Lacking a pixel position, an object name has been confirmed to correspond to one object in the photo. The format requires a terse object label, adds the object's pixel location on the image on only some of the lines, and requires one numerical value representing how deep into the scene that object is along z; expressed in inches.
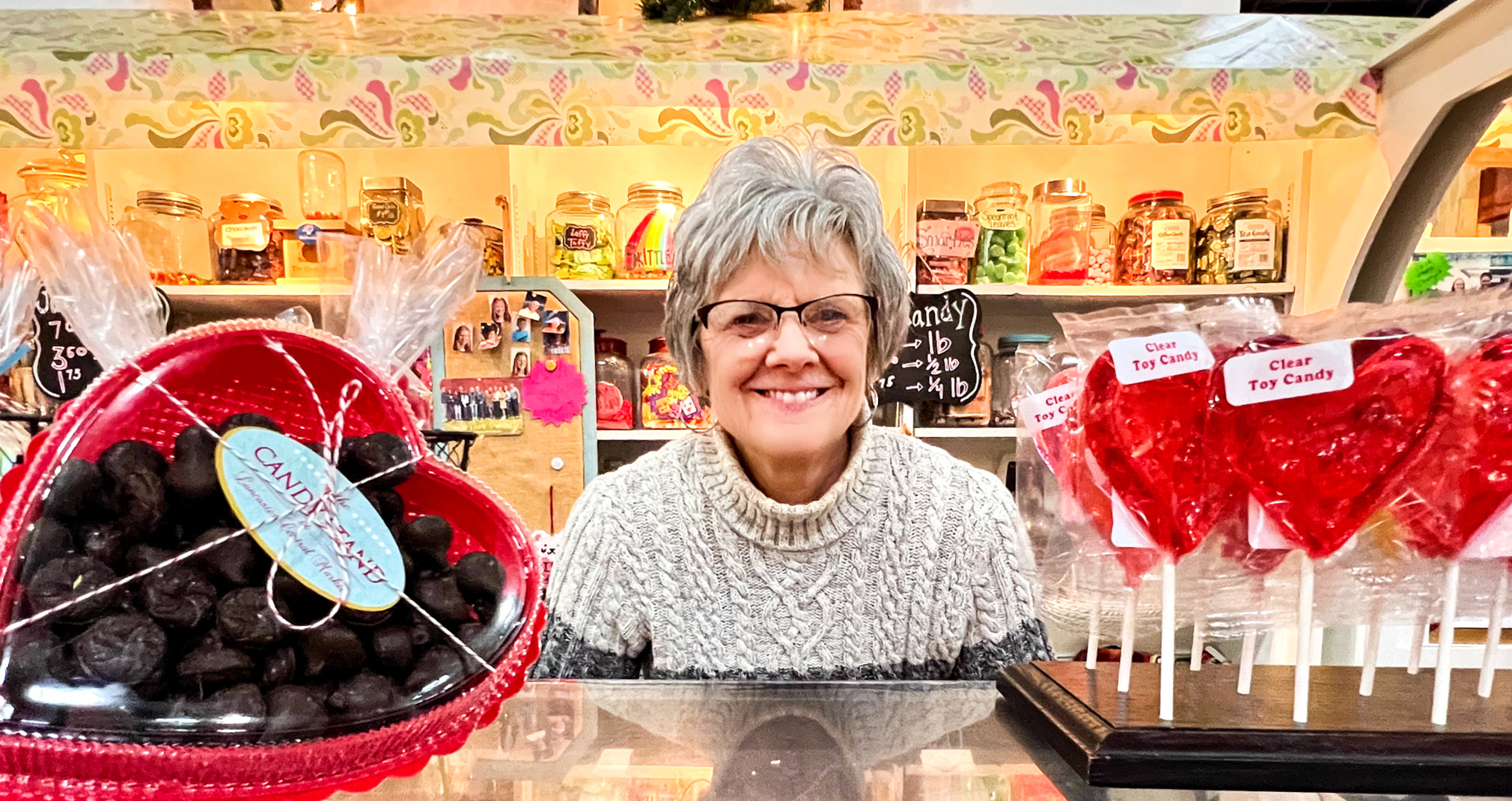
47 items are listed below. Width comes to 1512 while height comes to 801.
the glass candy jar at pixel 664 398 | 79.7
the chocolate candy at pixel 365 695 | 16.7
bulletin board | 73.5
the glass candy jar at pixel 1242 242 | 73.1
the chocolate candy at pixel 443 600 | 18.3
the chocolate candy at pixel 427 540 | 19.1
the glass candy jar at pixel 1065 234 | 76.6
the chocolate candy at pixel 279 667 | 16.5
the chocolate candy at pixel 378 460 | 19.3
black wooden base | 19.5
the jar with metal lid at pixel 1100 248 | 77.6
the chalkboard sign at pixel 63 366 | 39.4
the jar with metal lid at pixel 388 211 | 74.0
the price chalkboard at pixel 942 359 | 69.8
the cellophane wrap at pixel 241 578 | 15.4
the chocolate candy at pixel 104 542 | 16.3
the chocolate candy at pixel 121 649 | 15.2
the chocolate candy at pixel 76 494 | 16.7
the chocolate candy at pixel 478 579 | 19.2
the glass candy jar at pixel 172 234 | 70.6
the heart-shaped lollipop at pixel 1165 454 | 20.3
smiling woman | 35.9
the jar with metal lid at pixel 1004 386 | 79.1
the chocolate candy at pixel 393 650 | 17.4
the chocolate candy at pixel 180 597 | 15.9
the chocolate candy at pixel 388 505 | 19.2
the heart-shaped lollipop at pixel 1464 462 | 19.4
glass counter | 20.2
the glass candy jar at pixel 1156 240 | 75.2
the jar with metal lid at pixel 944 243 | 75.2
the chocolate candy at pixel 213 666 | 15.8
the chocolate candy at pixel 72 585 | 15.5
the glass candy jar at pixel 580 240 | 76.7
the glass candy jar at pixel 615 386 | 79.0
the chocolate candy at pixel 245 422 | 18.3
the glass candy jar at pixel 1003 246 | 76.7
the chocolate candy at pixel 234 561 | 16.7
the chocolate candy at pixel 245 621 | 16.2
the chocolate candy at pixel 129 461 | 17.1
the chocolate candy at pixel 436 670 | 17.6
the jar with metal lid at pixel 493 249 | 75.5
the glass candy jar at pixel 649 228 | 77.2
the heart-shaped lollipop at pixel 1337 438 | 19.2
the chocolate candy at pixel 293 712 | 16.0
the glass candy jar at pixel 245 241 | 71.9
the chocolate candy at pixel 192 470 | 17.2
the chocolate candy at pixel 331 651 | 16.9
